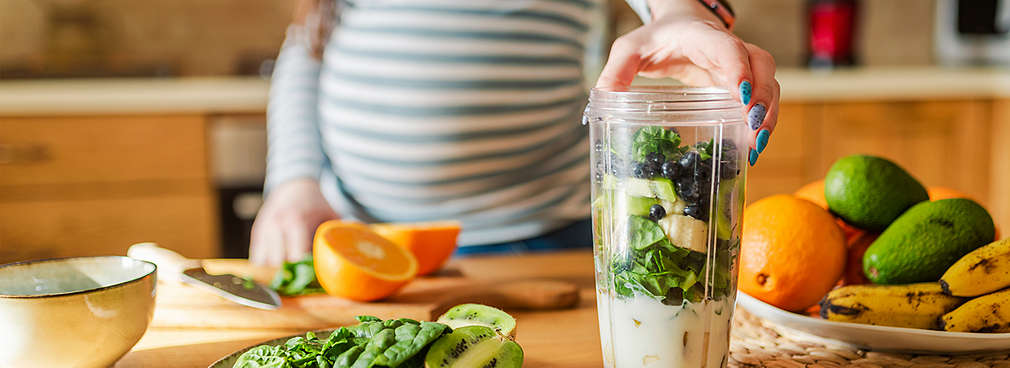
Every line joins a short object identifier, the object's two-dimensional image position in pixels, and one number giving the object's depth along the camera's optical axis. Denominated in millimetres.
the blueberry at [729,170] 477
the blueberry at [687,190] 465
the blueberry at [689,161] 464
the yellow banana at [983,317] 531
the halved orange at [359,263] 667
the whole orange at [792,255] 562
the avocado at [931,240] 547
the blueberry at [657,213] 463
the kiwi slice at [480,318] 528
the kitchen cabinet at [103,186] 2014
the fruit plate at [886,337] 514
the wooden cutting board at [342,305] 652
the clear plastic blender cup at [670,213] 465
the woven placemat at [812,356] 534
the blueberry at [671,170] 461
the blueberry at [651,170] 462
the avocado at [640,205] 465
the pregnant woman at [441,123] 1022
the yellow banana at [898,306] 539
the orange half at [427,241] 785
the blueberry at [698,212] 465
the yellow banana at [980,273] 528
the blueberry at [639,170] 466
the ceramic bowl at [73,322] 468
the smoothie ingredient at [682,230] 463
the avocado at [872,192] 589
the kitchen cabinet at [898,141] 2197
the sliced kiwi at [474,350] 441
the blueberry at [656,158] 462
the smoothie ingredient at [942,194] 680
